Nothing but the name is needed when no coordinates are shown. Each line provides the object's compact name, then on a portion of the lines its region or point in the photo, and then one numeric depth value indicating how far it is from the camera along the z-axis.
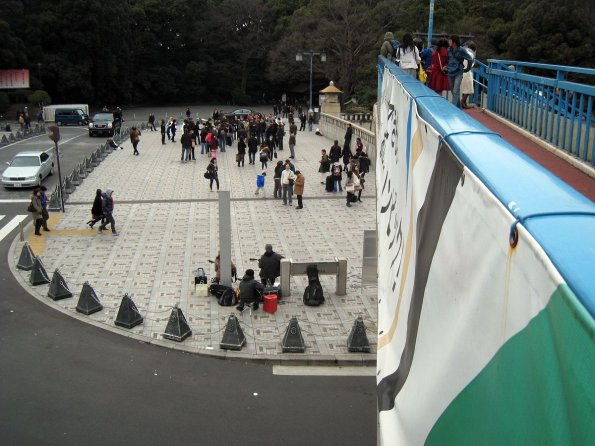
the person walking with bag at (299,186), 22.44
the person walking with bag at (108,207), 19.08
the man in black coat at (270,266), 14.34
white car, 25.56
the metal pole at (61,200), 22.10
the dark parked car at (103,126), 43.22
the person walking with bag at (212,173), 25.31
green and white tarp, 1.48
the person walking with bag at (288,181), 22.84
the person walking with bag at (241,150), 30.94
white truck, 50.80
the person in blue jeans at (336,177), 25.58
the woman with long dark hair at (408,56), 11.63
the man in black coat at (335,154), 29.53
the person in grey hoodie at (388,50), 12.54
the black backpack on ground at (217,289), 14.03
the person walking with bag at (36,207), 18.73
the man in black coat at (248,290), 13.33
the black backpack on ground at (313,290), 13.77
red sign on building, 56.13
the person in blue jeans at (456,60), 9.74
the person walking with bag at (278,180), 24.11
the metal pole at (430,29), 13.68
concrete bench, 14.06
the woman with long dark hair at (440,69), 10.19
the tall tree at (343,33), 53.66
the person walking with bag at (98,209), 19.17
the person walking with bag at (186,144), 31.92
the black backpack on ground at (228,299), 13.72
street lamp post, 45.97
